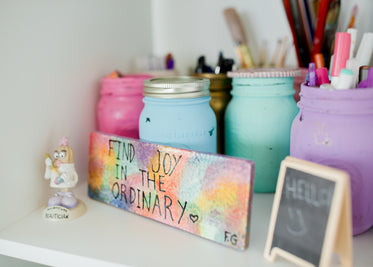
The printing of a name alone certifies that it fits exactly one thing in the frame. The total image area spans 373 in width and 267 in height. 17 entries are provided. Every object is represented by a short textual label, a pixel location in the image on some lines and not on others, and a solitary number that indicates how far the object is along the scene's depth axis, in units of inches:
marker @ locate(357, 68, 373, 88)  16.9
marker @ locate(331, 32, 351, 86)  16.8
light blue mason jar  20.7
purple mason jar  16.2
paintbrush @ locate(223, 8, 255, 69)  30.2
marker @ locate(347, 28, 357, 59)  18.9
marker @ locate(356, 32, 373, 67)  19.5
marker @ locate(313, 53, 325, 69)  23.2
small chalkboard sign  14.2
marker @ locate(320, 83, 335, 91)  16.4
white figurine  20.9
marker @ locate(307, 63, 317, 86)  18.0
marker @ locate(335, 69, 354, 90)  15.9
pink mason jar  25.4
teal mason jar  22.6
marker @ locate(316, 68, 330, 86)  18.2
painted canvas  17.0
